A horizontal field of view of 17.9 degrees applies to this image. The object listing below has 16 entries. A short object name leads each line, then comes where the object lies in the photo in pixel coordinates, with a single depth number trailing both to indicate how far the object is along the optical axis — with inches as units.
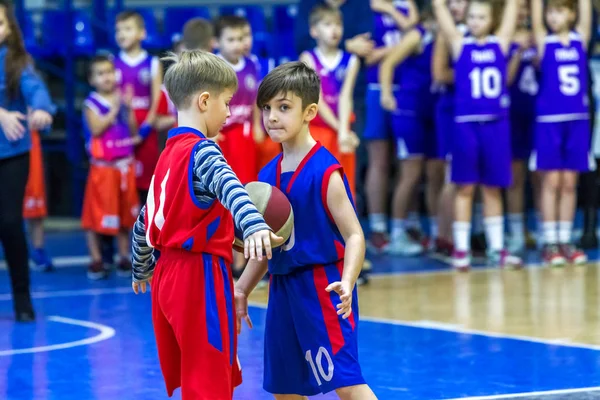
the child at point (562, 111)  562.2
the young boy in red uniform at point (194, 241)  220.7
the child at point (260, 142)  503.1
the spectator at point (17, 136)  414.4
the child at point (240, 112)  486.7
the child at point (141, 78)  574.2
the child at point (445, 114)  580.3
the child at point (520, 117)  592.9
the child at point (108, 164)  557.0
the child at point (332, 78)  484.7
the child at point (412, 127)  614.2
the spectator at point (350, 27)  509.6
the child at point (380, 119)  610.9
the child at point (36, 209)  571.5
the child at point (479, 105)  546.0
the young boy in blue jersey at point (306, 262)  232.1
